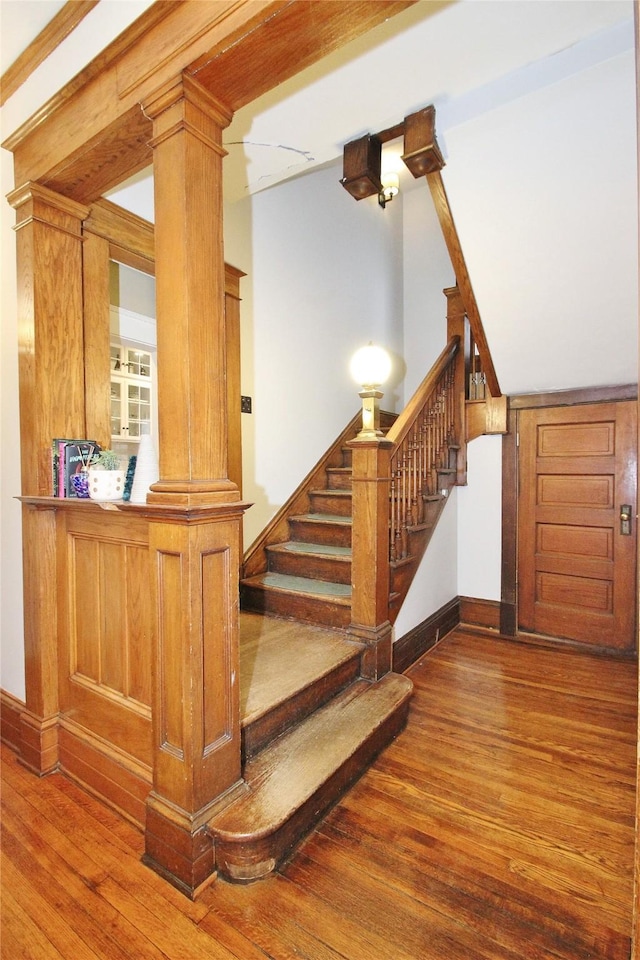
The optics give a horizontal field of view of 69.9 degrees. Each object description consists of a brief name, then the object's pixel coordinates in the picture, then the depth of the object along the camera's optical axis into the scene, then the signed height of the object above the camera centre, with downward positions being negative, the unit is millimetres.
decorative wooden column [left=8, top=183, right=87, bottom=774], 1911 +357
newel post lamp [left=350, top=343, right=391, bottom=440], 2400 +496
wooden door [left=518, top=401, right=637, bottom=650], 3248 -437
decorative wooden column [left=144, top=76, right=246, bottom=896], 1382 -108
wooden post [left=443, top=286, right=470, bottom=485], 3697 +857
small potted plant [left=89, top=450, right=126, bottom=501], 1806 -47
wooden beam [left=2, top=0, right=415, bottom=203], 1194 +1178
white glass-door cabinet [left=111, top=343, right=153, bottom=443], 4723 +846
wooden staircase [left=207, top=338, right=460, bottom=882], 1543 -912
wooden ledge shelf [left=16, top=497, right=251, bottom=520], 1359 -125
